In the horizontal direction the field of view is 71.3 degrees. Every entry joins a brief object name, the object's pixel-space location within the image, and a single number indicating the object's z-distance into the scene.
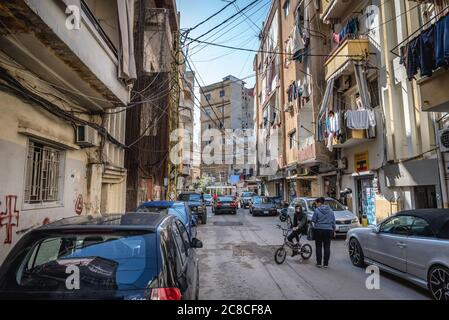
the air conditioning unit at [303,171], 21.95
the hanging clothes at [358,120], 13.83
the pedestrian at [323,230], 7.76
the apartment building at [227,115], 60.41
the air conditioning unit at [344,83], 16.81
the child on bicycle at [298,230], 8.52
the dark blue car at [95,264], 2.52
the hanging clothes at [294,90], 22.31
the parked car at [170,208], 9.59
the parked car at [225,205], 26.16
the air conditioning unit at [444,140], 9.70
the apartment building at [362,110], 11.17
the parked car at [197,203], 18.38
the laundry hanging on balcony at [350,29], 15.93
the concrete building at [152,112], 15.30
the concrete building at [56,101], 5.09
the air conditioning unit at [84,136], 7.98
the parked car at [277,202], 25.73
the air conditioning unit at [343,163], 16.92
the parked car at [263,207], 24.42
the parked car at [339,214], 12.43
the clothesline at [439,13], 9.09
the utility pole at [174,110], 17.48
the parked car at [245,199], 34.31
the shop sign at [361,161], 14.87
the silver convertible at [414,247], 5.11
